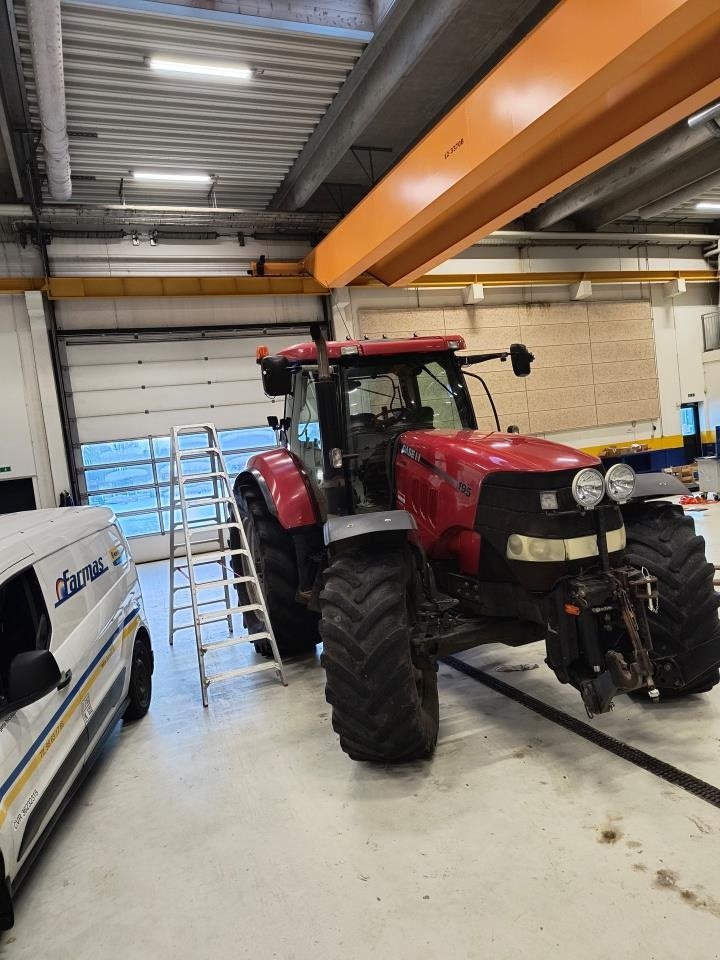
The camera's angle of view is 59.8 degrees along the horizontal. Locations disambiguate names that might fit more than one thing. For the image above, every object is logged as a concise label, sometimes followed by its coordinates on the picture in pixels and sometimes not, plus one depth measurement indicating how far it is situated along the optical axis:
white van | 2.06
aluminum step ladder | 3.88
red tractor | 2.53
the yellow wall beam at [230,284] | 8.53
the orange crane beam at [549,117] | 3.96
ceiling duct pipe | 4.06
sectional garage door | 9.07
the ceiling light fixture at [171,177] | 7.54
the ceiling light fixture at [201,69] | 5.36
